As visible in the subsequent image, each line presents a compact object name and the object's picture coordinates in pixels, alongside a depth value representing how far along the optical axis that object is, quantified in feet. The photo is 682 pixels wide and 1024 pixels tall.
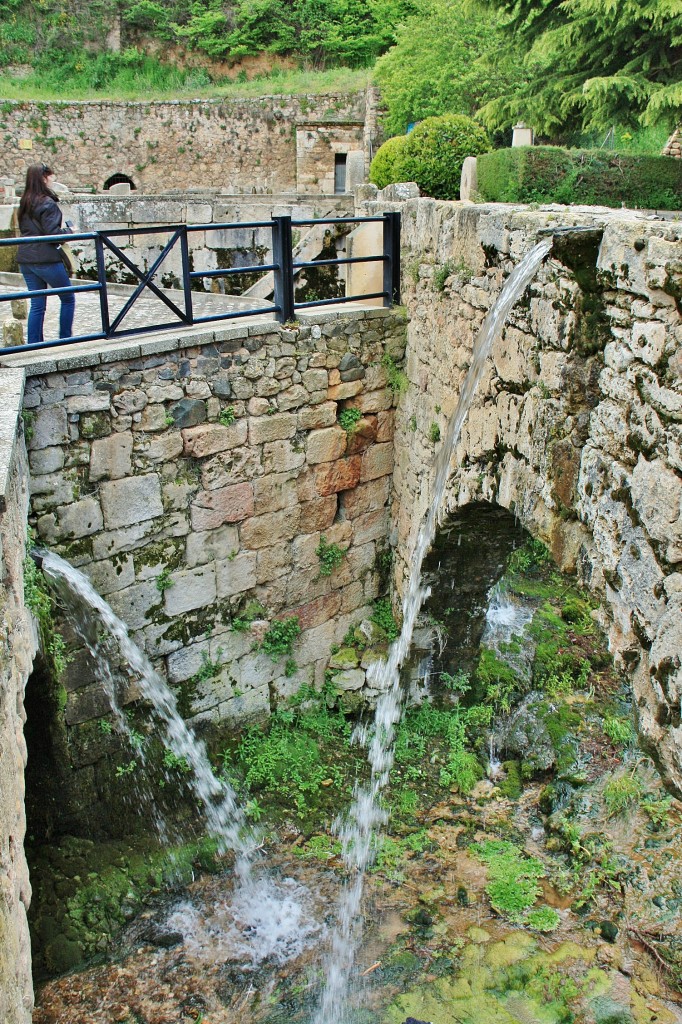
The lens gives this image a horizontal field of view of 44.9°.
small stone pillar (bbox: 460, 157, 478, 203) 28.37
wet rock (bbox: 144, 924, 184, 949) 16.44
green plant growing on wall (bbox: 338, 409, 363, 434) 21.15
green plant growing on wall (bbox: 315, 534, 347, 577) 21.74
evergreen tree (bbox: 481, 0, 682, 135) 30.17
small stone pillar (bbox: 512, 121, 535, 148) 36.29
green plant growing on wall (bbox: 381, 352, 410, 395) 21.62
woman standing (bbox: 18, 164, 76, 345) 18.35
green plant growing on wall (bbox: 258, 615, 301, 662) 21.02
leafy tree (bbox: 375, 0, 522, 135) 48.65
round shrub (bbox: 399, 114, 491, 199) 30.12
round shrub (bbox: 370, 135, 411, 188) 30.22
